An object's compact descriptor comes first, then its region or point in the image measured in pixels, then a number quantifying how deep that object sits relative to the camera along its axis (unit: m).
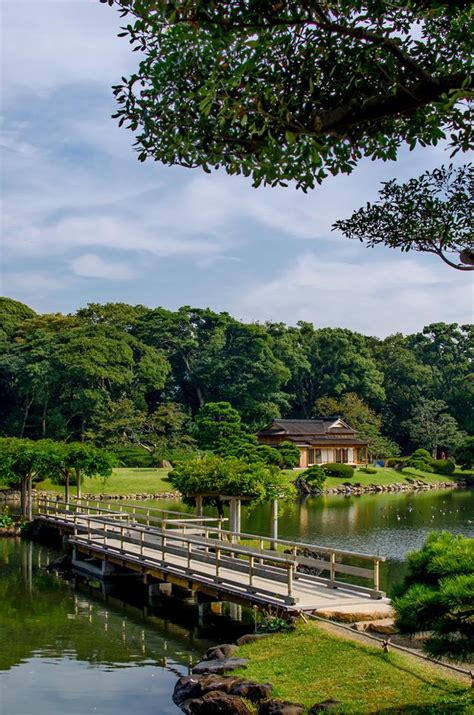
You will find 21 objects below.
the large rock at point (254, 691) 9.61
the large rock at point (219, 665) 10.86
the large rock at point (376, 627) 11.90
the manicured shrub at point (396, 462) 64.31
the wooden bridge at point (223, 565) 13.41
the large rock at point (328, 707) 8.64
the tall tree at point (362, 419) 66.88
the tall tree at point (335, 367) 70.62
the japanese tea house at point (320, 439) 61.62
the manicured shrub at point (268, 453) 42.66
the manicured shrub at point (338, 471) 57.16
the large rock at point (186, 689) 10.62
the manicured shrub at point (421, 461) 62.91
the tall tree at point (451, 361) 71.19
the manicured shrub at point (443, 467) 63.31
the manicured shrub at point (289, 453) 55.97
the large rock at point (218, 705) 9.34
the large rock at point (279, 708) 8.87
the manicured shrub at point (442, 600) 7.14
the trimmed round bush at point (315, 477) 50.25
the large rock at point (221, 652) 11.59
